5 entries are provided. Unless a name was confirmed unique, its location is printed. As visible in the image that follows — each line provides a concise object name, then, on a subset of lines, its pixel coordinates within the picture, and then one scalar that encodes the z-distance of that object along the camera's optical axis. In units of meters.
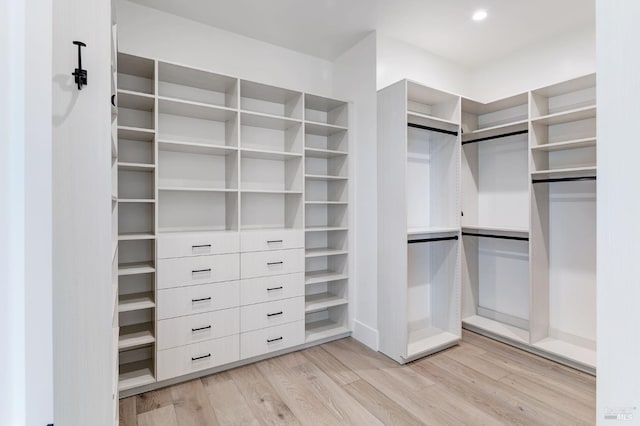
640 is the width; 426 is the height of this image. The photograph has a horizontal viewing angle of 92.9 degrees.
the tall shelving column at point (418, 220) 2.47
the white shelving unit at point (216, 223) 2.10
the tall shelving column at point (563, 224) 2.52
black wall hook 0.80
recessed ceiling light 2.42
